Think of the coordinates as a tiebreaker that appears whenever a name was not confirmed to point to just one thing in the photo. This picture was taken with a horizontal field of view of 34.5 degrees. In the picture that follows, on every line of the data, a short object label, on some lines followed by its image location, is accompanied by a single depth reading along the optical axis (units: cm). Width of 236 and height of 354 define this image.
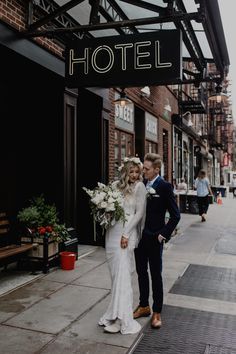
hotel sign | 545
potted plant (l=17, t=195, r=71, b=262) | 640
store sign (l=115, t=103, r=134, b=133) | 1050
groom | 421
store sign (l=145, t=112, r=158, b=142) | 1366
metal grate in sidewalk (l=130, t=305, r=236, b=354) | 375
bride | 406
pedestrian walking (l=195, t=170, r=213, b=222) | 1343
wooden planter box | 635
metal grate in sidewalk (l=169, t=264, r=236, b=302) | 552
